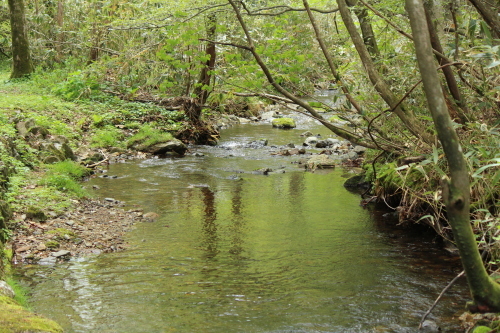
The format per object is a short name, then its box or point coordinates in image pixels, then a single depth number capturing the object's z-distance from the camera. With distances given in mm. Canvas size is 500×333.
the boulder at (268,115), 22188
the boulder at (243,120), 21006
